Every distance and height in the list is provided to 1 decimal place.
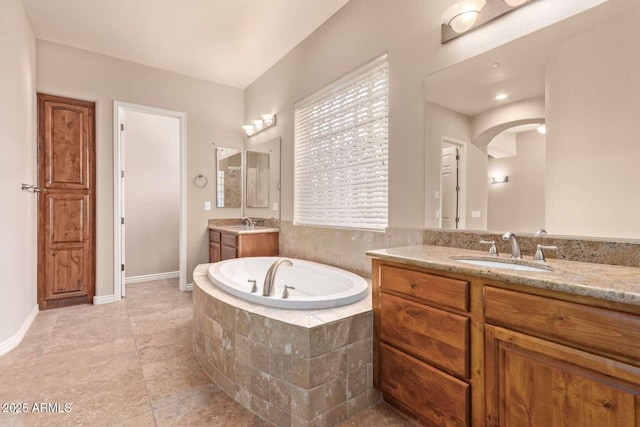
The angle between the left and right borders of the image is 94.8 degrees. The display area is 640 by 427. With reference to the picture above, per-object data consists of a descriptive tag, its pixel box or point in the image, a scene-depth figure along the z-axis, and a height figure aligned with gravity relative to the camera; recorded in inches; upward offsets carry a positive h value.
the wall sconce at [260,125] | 141.4 +43.8
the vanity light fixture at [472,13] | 61.6 +43.2
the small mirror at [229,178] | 162.6 +18.1
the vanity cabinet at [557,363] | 33.3 -19.4
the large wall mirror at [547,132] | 47.6 +15.6
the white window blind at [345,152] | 89.9 +20.9
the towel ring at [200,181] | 155.0 +15.7
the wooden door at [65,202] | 121.4 +3.4
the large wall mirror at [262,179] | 140.2 +16.0
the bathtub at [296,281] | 63.7 -20.5
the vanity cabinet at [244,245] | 128.3 -15.6
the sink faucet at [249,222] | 152.6 -6.1
